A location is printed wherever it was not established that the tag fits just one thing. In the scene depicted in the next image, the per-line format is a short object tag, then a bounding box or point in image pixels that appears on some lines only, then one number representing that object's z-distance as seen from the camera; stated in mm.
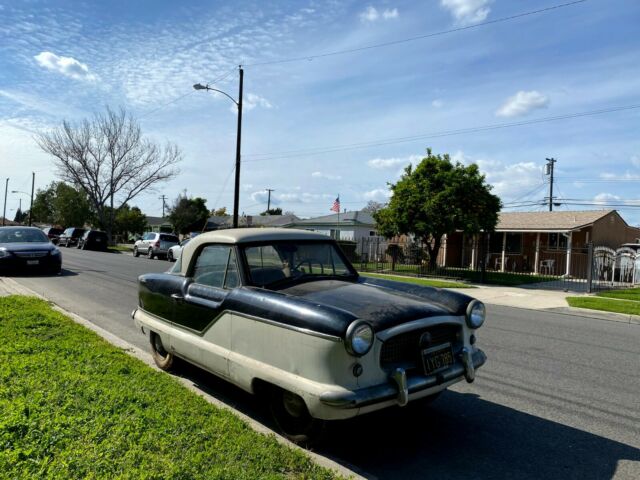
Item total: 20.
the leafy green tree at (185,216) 64800
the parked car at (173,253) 26081
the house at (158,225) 78125
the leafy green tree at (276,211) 94738
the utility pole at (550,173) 52075
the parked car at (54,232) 43225
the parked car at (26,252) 14757
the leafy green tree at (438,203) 21062
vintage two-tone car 3420
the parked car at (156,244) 29906
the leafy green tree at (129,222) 69375
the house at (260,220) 56656
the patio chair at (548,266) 27155
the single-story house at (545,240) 27391
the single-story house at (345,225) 44156
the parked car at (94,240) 37062
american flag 35906
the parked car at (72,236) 41500
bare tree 44500
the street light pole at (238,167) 23031
